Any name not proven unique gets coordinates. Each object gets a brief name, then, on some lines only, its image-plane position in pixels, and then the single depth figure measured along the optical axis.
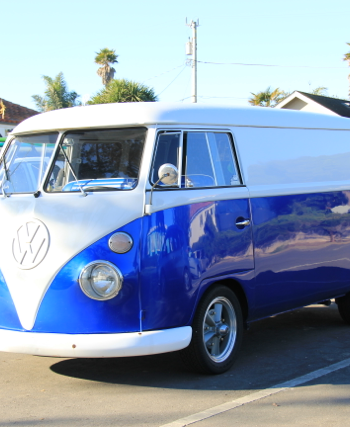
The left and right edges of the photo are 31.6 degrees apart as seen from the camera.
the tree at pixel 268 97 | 41.84
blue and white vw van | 4.74
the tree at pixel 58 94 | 52.88
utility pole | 28.56
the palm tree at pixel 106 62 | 50.03
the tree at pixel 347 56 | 44.10
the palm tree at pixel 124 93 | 31.58
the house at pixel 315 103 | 29.00
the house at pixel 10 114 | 34.50
